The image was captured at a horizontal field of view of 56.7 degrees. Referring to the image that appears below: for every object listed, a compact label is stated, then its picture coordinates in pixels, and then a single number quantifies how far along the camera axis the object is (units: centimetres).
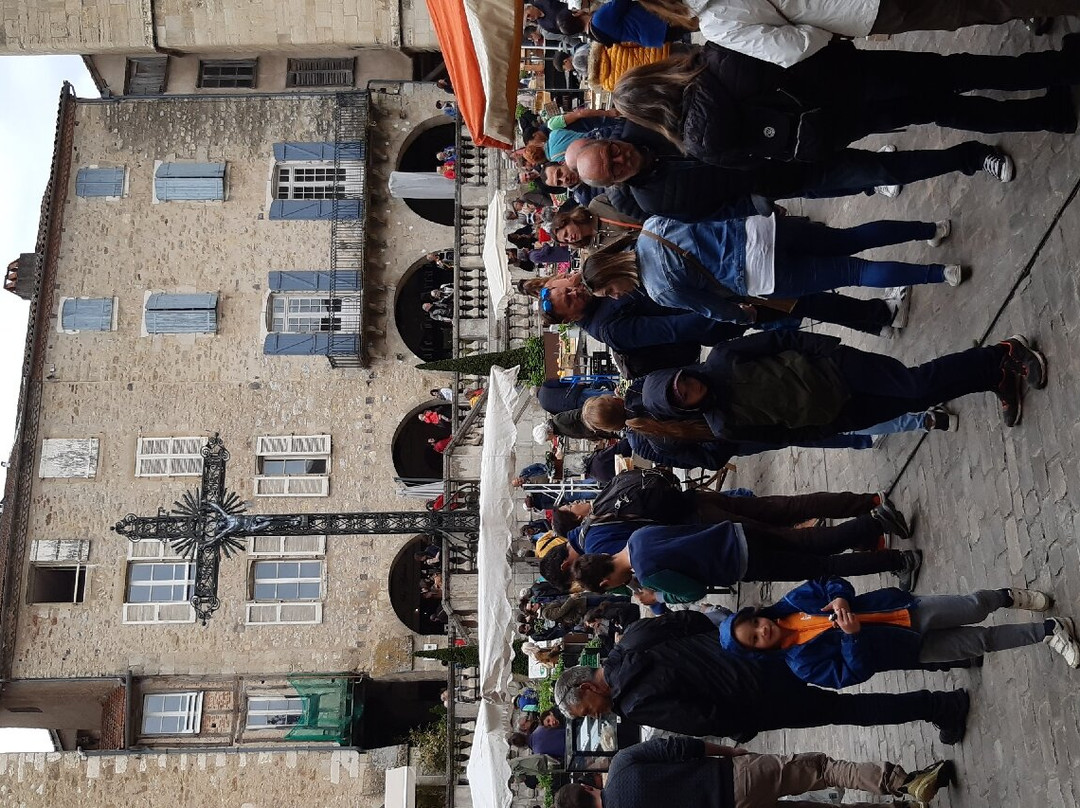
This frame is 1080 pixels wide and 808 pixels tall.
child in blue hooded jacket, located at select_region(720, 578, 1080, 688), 517
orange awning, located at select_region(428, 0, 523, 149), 633
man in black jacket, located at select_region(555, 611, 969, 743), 571
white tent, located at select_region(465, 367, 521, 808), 1071
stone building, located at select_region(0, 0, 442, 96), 2050
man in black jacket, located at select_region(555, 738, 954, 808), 596
